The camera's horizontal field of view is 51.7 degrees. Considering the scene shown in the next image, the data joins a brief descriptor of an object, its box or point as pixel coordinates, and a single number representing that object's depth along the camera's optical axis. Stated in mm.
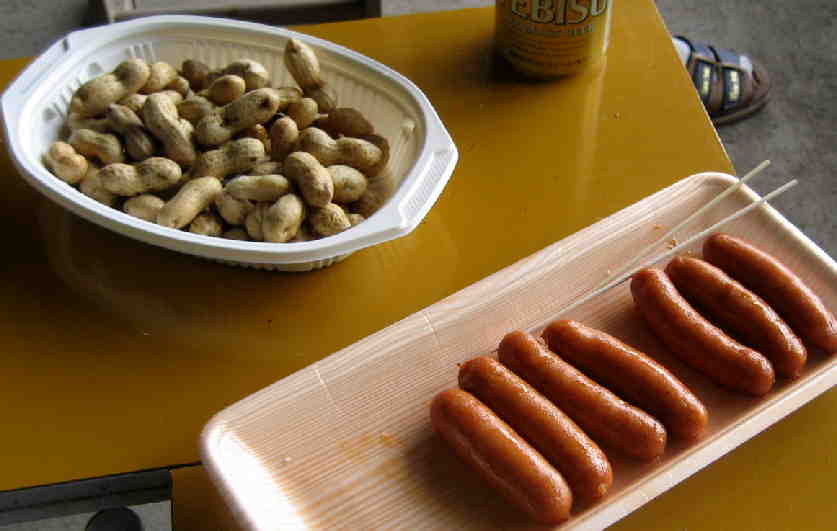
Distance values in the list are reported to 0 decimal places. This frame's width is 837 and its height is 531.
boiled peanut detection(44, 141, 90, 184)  1047
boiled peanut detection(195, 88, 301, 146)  1100
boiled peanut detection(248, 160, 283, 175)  1080
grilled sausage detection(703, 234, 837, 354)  959
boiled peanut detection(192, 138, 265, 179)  1075
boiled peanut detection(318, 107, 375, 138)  1148
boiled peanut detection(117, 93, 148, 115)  1128
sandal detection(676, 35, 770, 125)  2137
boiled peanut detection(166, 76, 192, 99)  1192
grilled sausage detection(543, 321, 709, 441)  883
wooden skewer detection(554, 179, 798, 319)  1035
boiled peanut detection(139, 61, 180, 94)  1177
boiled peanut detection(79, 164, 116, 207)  1038
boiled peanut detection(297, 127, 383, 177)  1091
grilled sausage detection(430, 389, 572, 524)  811
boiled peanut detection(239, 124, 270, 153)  1126
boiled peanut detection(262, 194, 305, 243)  986
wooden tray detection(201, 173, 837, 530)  858
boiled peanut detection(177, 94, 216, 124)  1135
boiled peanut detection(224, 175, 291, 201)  1035
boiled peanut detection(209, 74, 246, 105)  1124
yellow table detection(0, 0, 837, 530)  923
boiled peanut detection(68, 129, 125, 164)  1078
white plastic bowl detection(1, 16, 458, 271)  965
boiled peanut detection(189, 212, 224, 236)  1013
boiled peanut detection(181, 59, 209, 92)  1214
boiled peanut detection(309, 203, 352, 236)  1017
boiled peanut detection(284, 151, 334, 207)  1019
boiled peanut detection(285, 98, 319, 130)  1141
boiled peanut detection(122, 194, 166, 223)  1026
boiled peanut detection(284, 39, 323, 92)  1167
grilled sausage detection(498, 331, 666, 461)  862
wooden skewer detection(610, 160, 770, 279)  1077
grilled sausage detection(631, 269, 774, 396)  917
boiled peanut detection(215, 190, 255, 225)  1030
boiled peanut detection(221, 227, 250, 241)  1030
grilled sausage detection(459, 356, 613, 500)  833
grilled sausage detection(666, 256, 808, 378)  936
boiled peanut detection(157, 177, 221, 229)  1004
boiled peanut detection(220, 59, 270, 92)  1163
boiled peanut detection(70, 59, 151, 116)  1126
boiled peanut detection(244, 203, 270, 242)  1012
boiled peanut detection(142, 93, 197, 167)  1086
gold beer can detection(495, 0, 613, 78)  1243
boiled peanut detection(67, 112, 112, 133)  1116
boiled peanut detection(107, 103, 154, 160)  1088
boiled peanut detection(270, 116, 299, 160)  1103
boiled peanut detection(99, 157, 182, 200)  1030
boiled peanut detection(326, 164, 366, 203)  1064
